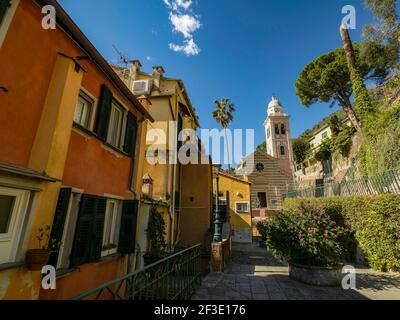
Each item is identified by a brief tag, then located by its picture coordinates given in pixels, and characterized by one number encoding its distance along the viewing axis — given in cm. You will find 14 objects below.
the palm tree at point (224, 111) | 3259
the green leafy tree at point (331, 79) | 2022
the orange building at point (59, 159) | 288
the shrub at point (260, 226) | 1576
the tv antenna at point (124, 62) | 1231
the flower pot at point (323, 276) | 597
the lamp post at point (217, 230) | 808
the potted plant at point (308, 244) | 605
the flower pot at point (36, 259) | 285
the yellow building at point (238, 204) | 1881
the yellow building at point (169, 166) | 1004
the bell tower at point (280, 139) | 4066
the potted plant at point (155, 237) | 762
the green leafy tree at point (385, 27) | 1285
